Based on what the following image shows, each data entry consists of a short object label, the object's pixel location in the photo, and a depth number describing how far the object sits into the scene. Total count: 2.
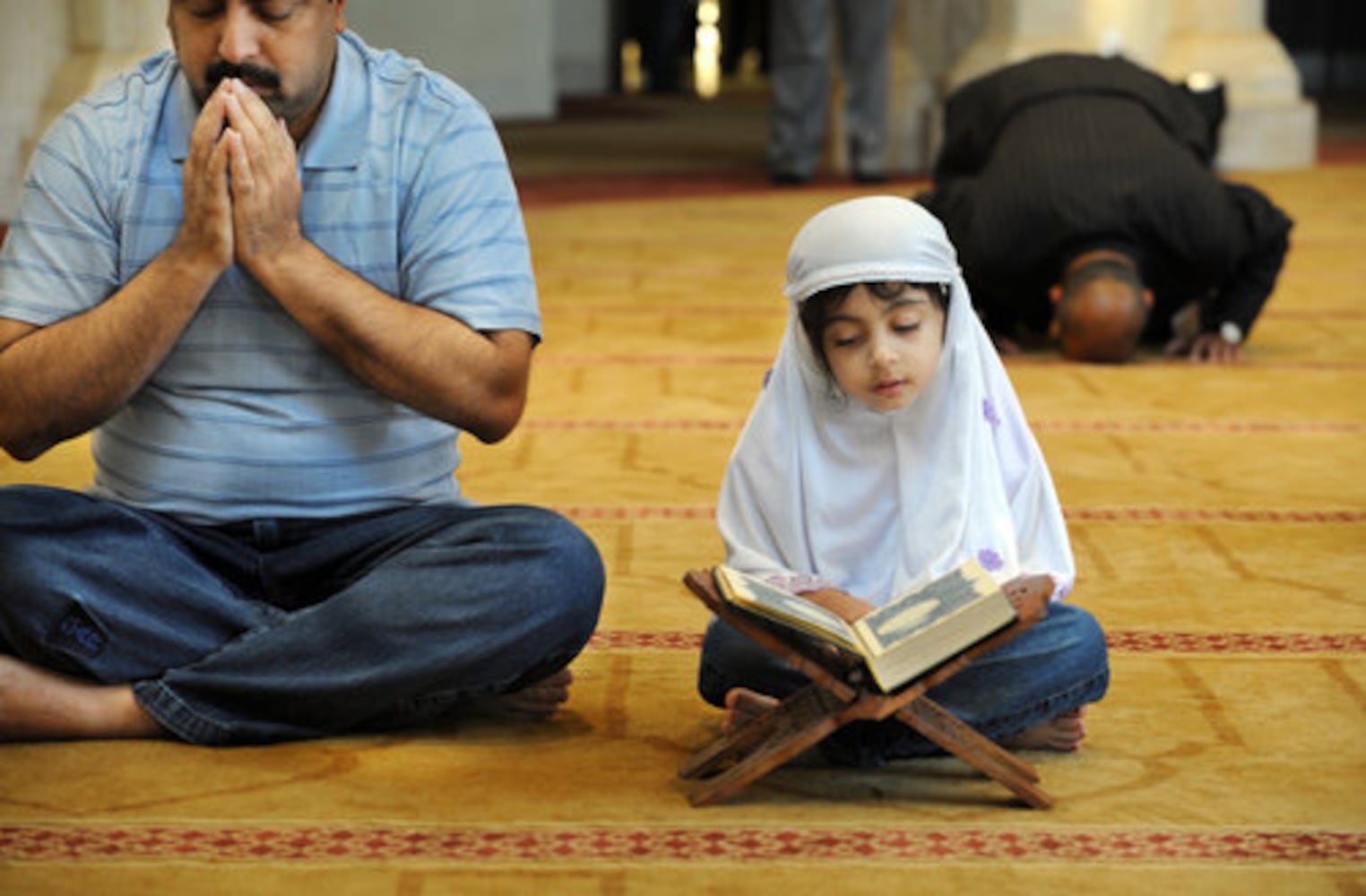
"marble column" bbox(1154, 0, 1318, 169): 10.22
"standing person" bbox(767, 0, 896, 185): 9.04
